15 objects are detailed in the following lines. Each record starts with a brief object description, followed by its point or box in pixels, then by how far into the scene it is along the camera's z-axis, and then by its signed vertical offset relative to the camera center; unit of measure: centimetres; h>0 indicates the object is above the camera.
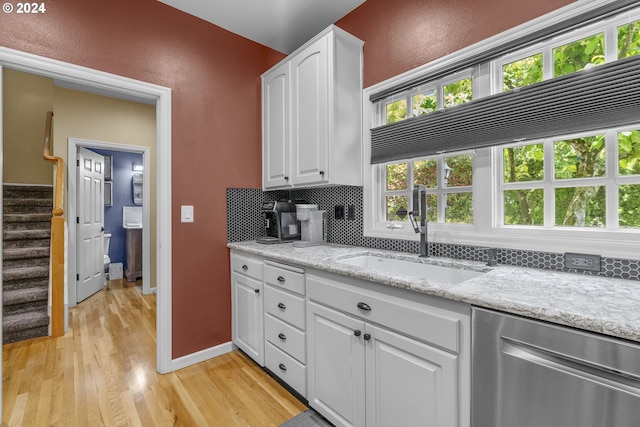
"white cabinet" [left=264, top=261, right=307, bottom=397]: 185 -73
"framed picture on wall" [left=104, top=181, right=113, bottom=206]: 532 +35
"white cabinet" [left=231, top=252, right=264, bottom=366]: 225 -73
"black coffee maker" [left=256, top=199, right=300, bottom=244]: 256 -8
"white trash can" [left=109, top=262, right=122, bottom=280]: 502 -96
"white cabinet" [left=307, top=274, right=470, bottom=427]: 113 -64
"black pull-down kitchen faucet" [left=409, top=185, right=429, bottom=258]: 180 -1
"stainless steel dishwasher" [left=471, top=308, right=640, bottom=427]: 79 -48
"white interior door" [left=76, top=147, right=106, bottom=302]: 386 -15
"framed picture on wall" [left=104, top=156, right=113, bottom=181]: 532 +80
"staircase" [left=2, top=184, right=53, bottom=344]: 290 -50
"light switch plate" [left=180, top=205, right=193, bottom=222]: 240 +0
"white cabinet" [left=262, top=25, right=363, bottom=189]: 213 +75
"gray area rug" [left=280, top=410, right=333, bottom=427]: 171 -119
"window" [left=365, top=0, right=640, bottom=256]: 135 +20
